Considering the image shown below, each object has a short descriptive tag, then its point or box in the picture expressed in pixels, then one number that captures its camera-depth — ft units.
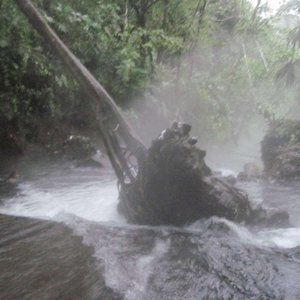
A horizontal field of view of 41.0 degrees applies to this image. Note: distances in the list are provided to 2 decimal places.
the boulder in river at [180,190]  24.32
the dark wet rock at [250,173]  42.77
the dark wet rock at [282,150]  41.50
